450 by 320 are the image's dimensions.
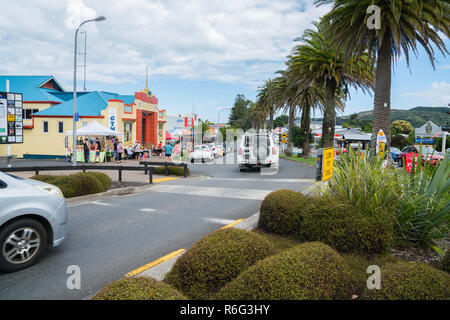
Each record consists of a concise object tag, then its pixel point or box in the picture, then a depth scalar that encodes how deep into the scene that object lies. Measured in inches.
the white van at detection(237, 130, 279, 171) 731.4
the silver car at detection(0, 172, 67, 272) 168.7
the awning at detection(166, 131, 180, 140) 1956.1
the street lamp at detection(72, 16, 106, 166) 820.2
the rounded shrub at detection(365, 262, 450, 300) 101.3
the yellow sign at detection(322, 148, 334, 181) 199.2
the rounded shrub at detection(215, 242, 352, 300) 101.5
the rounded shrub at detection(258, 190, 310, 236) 195.3
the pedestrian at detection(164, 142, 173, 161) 1161.4
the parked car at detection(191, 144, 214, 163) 1194.0
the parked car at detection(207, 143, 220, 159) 1302.7
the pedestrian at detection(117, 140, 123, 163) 1103.6
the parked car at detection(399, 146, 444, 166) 1073.1
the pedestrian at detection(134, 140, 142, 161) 1208.8
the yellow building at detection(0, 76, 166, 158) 1223.5
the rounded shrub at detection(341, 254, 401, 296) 128.3
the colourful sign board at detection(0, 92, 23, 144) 655.8
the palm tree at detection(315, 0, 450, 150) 494.6
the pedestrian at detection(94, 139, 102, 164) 1012.2
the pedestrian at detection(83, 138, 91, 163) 1002.3
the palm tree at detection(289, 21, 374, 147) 911.7
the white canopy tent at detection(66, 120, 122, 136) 1007.5
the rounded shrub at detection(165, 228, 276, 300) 124.6
